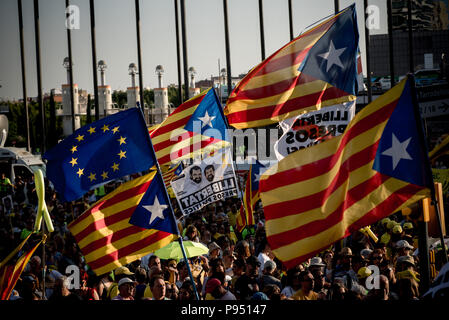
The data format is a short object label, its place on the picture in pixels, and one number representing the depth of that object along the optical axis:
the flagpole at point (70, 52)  20.81
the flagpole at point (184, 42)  20.11
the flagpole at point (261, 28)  19.84
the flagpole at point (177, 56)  20.28
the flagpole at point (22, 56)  22.28
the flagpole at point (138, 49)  20.48
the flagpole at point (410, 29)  20.66
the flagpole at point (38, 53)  21.41
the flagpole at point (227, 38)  20.16
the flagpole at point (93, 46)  20.36
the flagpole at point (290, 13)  20.11
